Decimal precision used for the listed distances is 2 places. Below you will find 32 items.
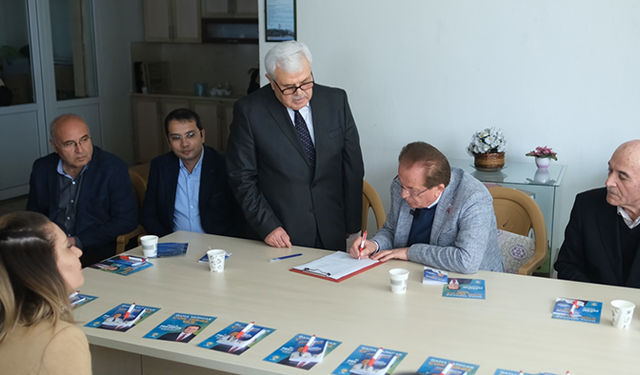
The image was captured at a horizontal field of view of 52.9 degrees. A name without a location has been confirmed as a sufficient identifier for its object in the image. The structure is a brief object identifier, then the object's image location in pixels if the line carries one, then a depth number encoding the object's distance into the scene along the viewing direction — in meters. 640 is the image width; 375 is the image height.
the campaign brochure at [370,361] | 1.70
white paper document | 2.44
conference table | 1.78
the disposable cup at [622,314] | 1.92
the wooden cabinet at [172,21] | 7.52
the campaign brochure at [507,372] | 1.68
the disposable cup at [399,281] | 2.22
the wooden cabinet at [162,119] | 7.43
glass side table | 3.35
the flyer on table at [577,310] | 2.01
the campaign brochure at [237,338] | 1.85
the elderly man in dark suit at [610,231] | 2.41
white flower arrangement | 3.55
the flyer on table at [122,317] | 2.03
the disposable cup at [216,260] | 2.49
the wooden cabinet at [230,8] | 7.25
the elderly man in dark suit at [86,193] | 3.50
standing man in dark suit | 2.88
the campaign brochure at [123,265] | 2.57
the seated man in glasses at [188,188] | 3.49
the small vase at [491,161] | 3.56
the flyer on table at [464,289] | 2.21
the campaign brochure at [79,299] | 2.21
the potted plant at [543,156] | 3.54
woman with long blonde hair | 1.43
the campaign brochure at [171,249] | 2.75
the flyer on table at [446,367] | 1.68
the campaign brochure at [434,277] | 2.32
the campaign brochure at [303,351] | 1.76
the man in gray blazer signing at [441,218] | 2.43
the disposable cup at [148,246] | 2.71
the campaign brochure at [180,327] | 1.94
